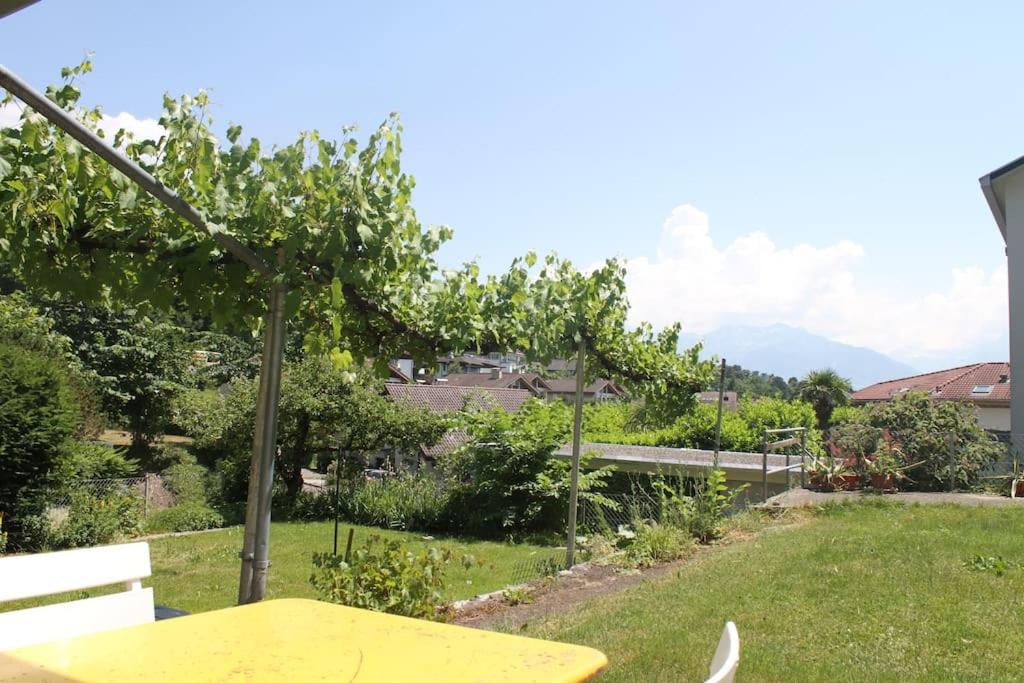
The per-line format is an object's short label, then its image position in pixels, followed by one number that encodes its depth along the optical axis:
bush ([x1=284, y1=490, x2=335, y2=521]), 19.07
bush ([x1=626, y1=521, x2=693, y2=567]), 9.45
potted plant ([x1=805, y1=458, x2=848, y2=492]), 13.77
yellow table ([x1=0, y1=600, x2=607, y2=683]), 2.24
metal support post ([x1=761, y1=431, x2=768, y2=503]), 13.11
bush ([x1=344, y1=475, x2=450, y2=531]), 16.69
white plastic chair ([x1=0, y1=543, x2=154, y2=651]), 2.89
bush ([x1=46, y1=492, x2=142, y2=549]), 13.23
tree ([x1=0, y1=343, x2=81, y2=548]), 12.62
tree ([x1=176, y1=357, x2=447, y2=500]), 19.89
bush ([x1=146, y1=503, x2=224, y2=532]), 16.72
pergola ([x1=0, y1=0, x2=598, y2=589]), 4.19
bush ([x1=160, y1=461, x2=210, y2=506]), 18.80
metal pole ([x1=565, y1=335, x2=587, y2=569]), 9.16
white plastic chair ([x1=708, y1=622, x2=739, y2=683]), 1.66
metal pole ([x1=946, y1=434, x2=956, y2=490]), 13.25
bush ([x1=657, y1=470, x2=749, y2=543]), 10.62
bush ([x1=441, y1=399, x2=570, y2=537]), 14.73
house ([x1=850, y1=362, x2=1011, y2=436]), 39.12
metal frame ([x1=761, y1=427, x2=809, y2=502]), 13.12
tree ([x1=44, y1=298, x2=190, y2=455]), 27.34
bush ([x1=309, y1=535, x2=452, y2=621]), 5.72
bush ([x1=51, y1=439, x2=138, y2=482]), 13.37
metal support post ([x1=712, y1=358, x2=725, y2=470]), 11.55
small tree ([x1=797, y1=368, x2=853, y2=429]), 42.94
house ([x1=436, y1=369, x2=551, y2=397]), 64.50
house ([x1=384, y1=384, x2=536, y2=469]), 19.03
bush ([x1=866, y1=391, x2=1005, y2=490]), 13.39
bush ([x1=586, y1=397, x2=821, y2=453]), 19.89
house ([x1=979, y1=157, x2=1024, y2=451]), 18.14
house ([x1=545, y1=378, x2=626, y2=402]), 67.86
